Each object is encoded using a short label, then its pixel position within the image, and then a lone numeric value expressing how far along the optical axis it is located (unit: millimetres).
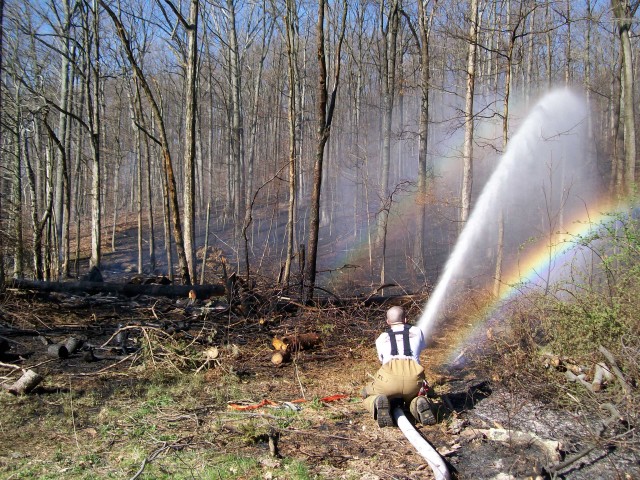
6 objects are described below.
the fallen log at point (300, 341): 8159
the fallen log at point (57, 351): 7383
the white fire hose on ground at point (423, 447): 4117
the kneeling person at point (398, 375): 5227
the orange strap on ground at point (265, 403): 5781
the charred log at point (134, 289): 10930
